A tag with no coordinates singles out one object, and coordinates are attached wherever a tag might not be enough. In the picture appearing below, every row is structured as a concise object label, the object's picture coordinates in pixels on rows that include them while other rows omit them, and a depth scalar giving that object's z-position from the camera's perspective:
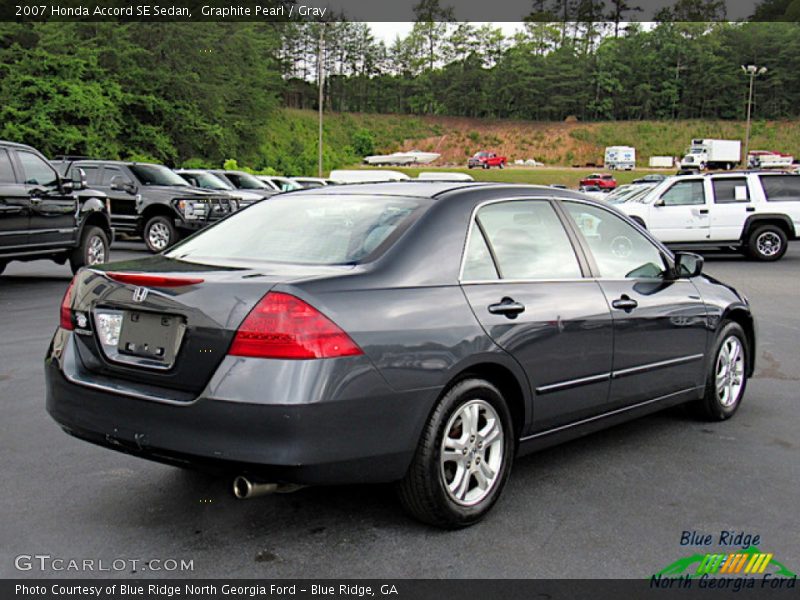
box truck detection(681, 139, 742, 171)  77.31
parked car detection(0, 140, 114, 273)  11.73
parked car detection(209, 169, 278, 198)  24.27
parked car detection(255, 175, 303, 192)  27.40
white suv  18.59
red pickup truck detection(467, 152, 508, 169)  84.44
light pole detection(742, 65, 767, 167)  53.88
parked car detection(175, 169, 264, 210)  21.94
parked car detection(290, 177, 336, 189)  27.55
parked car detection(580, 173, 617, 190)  61.77
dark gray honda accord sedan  3.35
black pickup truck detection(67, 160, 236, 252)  17.78
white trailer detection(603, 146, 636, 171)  87.44
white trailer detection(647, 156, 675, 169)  90.68
